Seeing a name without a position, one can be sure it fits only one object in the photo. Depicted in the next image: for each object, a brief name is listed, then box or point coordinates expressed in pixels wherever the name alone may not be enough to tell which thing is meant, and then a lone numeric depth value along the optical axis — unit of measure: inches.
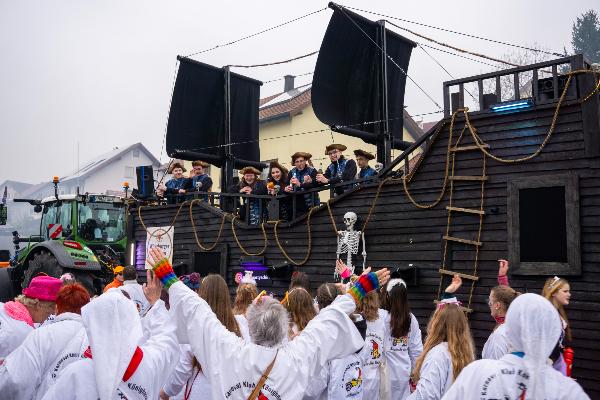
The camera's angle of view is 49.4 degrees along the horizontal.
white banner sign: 668.7
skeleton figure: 477.4
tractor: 573.9
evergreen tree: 2214.6
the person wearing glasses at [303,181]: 530.6
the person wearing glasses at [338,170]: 511.5
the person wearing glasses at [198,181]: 658.2
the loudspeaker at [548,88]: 389.7
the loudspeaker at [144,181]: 707.4
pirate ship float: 368.5
